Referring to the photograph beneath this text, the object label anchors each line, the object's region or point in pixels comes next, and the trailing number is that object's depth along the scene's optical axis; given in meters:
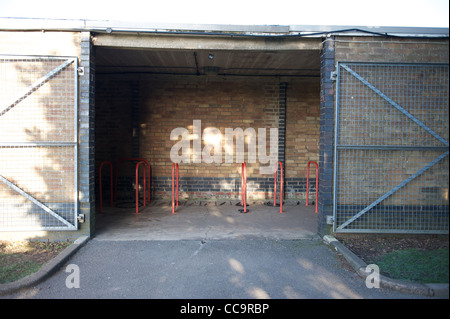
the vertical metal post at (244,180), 7.41
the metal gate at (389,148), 5.17
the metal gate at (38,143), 5.11
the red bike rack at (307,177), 8.13
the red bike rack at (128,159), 8.34
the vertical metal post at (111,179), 8.00
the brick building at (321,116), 5.13
